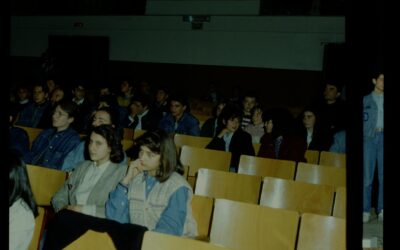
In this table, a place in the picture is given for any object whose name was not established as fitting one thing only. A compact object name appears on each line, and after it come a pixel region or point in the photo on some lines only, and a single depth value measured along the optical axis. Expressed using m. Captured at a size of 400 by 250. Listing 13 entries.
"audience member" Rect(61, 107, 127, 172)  3.81
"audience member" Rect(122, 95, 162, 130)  6.27
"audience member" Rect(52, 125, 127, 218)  3.03
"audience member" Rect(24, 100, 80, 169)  4.04
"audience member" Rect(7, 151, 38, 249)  2.10
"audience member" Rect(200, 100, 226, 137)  6.08
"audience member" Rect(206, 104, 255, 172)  4.57
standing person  3.82
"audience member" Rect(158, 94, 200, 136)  6.05
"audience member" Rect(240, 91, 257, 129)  6.45
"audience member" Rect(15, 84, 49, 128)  6.11
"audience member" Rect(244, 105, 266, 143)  5.66
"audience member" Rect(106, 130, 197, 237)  2.54
